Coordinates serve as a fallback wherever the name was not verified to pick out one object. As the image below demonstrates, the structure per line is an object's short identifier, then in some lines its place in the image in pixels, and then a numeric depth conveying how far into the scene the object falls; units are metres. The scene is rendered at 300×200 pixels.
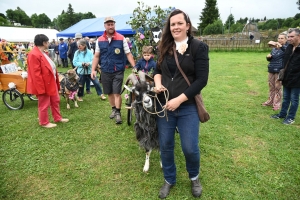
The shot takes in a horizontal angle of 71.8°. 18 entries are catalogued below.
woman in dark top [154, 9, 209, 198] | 2.17
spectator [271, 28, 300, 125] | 4.34
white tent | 26.99
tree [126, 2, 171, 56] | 4.91
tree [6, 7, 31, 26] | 109.47
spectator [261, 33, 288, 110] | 5.09
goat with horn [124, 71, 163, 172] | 2.66
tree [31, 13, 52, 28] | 112.81
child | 4.40
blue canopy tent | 15.98
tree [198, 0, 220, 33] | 57.50
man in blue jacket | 4.68
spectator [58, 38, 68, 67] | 14.30
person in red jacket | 4.36
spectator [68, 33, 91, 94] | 10.17
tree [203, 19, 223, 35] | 46.56
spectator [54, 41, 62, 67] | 16.24
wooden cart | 5.84
